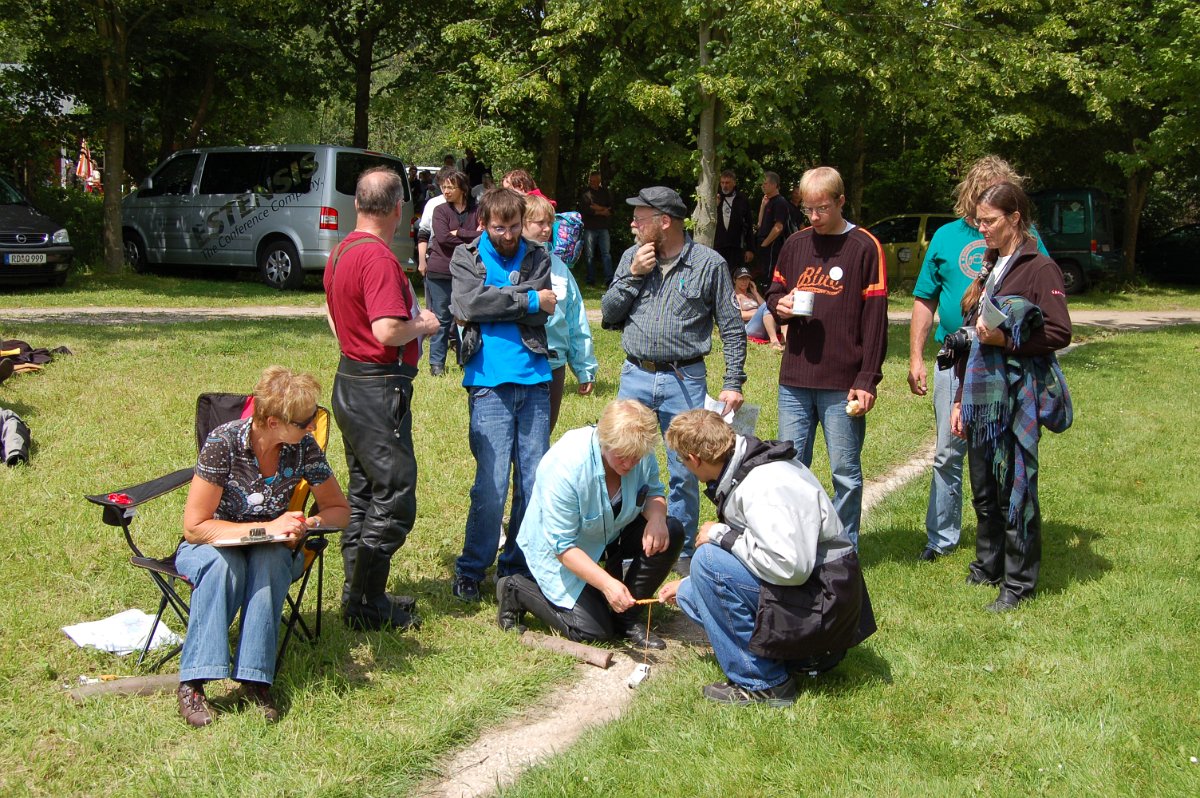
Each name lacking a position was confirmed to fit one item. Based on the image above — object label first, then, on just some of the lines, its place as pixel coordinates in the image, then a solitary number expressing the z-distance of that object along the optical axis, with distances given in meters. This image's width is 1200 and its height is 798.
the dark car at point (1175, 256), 23.30
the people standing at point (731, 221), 13.74
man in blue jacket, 4.88
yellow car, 20.86
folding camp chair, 3.95
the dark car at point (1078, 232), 20.72
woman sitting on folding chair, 3.76
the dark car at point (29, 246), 14.38
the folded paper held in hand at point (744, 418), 5.07
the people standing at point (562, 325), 5.27
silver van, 15.42
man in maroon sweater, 4.93
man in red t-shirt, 4.28
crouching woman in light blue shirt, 4.26
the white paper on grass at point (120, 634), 4.30
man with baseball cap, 5.02
